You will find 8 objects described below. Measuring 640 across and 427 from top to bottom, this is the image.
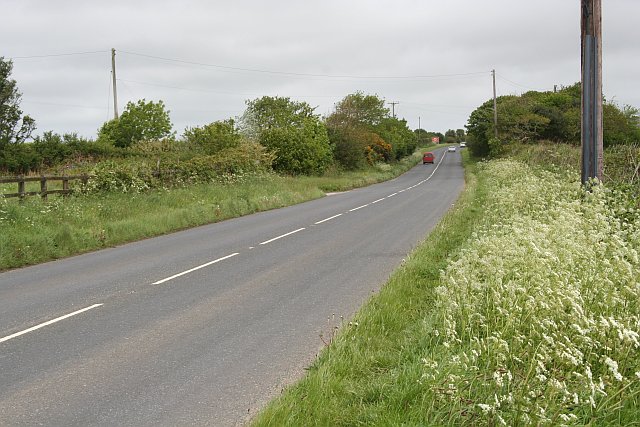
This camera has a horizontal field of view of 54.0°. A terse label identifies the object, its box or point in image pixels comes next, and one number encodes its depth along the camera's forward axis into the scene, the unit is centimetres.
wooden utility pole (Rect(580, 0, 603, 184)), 1200
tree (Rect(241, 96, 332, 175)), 4562
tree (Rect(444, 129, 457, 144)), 19684
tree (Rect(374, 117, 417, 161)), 8248
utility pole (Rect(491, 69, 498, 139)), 6776
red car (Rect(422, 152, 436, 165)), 9300
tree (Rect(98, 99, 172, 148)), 6070
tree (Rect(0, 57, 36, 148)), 4603
